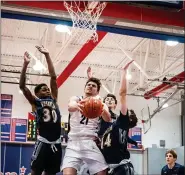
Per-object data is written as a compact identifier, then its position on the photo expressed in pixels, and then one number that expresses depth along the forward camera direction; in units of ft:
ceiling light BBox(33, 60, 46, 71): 36.29
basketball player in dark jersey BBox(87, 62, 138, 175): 15.16
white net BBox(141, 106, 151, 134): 54.44
